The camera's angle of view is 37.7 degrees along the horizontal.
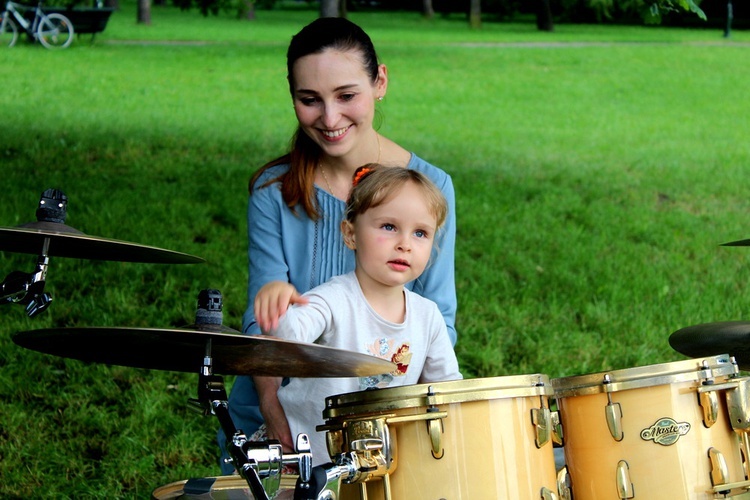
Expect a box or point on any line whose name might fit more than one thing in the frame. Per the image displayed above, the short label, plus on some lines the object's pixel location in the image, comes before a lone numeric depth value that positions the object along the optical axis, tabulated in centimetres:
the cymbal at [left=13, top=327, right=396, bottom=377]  235
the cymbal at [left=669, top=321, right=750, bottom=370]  349
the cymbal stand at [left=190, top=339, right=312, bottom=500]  233
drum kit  243
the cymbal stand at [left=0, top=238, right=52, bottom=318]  269
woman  340
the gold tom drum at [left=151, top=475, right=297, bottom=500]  265
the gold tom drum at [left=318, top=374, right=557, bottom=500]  261
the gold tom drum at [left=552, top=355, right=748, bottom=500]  285
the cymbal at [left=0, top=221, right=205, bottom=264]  271
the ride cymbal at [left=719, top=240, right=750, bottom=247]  343
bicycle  1770
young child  310
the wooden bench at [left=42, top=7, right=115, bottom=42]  1812
